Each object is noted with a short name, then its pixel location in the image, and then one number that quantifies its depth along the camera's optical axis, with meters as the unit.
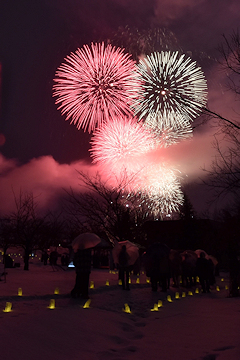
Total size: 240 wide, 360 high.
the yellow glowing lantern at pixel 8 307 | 7.21
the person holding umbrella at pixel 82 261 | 10.22
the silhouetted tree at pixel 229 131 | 8.48
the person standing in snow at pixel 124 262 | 13.44
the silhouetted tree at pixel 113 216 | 18.56
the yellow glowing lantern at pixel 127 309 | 8.97
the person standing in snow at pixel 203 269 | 14.66
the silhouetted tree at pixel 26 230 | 22.66
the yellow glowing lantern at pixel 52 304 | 8.07
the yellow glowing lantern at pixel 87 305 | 8.66
